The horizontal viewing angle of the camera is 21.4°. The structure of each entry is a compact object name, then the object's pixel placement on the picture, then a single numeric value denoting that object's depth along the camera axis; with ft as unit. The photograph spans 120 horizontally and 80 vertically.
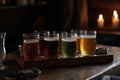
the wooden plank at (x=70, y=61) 3.67
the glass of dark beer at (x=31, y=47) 3.67
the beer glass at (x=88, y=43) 3.91
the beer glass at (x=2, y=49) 3.53
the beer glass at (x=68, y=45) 3.80
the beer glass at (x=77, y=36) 3.94
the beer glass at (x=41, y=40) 3.81
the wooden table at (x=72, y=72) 3.33
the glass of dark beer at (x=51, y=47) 3.77
